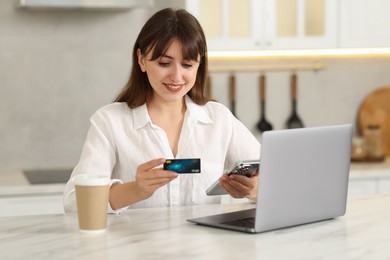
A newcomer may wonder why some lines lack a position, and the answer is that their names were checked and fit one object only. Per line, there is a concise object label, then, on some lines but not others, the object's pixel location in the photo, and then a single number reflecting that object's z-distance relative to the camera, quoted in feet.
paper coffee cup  8.33
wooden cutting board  19.59
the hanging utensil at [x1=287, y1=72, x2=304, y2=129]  19.22
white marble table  7.41
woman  10.24
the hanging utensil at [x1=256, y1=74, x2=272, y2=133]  19.05
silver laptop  8.26
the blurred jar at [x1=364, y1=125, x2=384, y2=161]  18.58
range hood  16.38
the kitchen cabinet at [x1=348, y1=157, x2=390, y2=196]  17.06
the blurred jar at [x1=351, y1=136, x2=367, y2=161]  18.57
